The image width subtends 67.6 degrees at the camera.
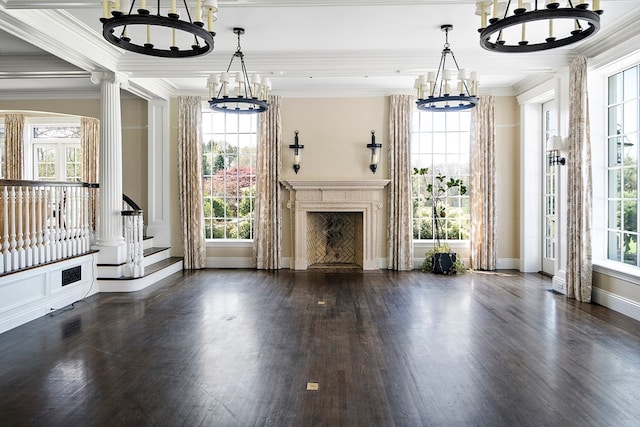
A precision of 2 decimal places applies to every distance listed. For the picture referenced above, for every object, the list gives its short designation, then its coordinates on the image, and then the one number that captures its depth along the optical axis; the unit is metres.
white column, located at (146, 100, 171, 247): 9.22
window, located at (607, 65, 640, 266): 5.73
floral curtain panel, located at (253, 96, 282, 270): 9.06
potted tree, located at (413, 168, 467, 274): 8.55
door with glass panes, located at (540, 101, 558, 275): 8.30
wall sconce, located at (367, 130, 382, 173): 8.96
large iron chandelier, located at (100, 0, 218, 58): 3.20
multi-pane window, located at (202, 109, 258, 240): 9.45
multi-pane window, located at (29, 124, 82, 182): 9.90
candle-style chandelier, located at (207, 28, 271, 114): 5.79
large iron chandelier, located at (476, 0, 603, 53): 2.99
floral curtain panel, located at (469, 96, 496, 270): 8.87
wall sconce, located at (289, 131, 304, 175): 8.97
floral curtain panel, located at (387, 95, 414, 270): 8.96
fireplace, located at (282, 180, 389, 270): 8.94
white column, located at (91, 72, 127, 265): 7.00
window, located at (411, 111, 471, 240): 9.25
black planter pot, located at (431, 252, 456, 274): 8.54
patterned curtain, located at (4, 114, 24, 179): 9.80
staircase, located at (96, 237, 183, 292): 6.88
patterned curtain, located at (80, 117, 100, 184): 9.50
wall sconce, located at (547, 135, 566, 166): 6.68
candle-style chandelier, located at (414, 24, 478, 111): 5.41
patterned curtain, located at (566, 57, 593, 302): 6.20
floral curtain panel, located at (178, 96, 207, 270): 9.10
